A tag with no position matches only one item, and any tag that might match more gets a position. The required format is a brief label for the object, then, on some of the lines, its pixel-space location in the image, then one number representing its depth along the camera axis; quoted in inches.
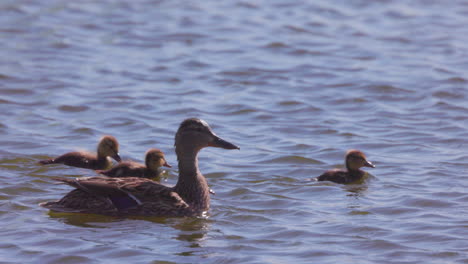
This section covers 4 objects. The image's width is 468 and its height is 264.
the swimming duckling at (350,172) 738.2
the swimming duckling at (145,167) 746.8
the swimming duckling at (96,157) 759.7
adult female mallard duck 636.1
